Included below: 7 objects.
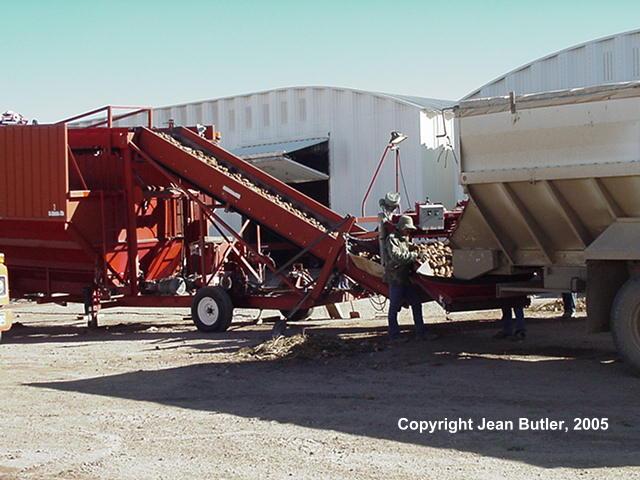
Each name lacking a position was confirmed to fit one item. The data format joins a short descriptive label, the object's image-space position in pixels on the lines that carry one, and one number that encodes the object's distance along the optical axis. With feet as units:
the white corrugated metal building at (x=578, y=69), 60.80
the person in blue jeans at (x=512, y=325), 39.50
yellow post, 39.14
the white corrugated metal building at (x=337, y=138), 67.97
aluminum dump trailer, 31.24
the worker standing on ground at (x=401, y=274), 39.37
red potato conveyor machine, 44.70
